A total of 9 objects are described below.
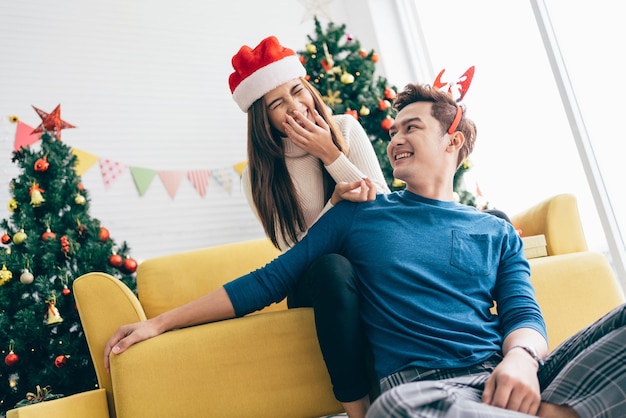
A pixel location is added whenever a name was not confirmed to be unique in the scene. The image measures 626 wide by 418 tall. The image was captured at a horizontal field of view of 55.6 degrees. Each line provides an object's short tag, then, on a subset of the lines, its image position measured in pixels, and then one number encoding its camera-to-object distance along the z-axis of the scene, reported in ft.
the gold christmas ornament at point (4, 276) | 8.32
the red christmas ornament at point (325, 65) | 10.96
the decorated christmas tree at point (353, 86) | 10.79
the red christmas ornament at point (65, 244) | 8.66
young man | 3.27
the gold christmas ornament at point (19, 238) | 8.55
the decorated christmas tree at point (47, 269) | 8.30
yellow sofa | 4.93
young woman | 6.17
